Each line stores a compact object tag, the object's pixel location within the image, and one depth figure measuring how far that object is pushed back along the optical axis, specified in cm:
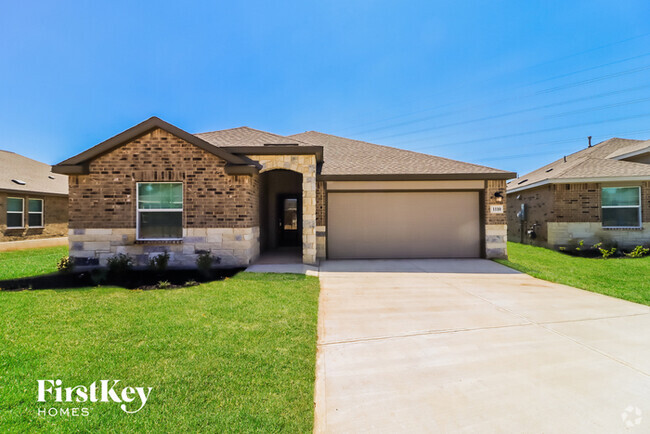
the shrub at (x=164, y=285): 589
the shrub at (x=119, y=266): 688
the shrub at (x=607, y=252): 1007
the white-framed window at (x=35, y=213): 1286
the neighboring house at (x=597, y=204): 1075
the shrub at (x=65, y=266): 714
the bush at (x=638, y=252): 1003
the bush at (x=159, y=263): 712
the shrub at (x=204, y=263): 716
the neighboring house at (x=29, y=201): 1198
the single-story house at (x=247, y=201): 756
